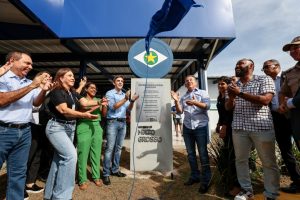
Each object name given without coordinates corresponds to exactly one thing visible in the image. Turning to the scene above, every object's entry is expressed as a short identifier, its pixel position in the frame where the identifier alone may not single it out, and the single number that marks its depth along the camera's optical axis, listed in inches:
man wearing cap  62.4
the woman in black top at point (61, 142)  74.2
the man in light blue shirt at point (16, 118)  61.2
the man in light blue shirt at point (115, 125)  102.2
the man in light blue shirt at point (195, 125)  93.4
